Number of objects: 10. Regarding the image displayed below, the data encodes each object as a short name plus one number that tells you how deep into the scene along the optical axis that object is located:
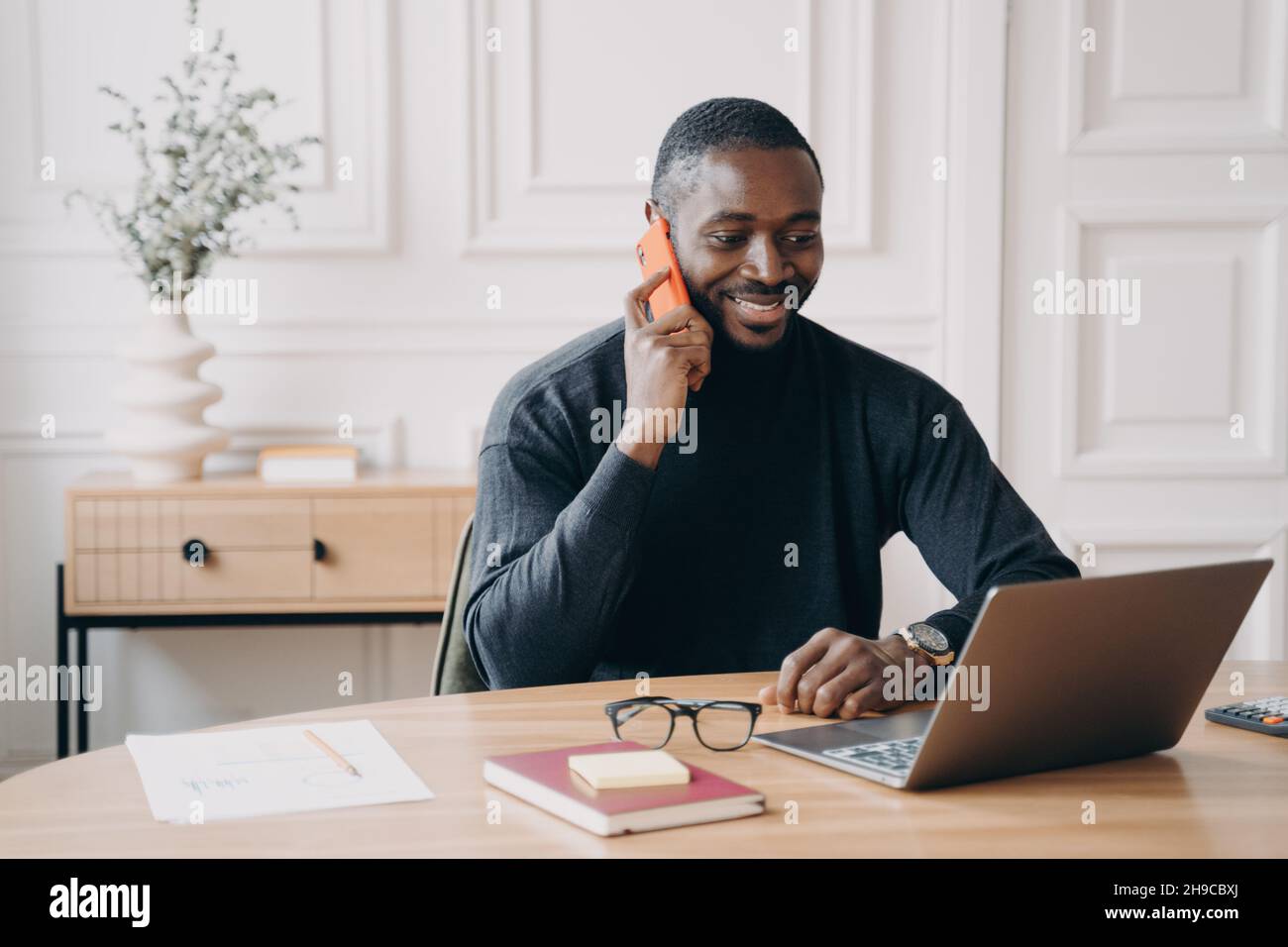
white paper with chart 1.00
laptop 0.97
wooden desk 0.92
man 1.66
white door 3.20
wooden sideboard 2.73
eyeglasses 1.20
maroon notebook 0.93
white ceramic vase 2.82
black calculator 1.26
